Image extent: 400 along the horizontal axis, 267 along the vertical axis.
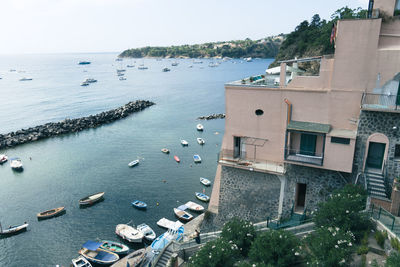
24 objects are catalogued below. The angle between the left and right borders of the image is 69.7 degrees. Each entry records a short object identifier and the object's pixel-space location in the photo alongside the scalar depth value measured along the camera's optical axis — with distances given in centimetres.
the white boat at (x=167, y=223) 2877
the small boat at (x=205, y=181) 3956
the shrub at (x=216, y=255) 1394
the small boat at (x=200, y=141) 5522
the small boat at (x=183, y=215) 3201
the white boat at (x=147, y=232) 2925
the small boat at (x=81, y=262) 2550
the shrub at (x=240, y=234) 1546
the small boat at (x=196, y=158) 4704
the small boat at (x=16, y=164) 4706
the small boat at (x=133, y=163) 4575
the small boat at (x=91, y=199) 3559
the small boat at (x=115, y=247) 2728
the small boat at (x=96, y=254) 2623
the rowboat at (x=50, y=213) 3338
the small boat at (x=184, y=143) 5461
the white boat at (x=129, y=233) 2881
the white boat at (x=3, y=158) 5020
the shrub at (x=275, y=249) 1313
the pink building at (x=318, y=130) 1596
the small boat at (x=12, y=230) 3064
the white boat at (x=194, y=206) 3356
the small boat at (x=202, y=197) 3578
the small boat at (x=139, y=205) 3447
